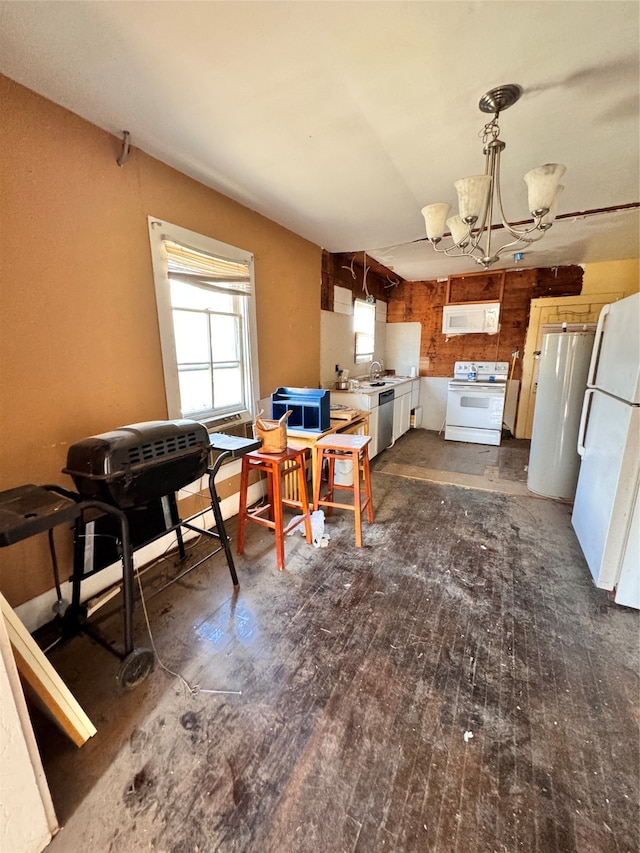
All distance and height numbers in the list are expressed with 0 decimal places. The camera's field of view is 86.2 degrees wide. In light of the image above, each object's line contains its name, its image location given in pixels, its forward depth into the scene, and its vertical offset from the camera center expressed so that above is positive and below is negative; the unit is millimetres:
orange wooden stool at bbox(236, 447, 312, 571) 2104 -851
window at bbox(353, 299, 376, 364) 4715 +308
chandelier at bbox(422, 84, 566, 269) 1375 +661
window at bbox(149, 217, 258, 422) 2070 +180
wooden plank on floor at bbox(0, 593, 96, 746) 1130 -1102
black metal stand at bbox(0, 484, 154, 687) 999 -506
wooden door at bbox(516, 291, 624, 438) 4477 +416
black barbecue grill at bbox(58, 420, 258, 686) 1332 -548
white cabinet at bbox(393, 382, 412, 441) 4750 -859
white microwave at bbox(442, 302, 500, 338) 5043 +459
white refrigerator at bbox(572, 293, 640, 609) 1812 -640
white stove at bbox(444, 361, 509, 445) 4812 -745
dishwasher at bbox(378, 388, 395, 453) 4093 -834
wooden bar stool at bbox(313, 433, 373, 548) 2375 -759
